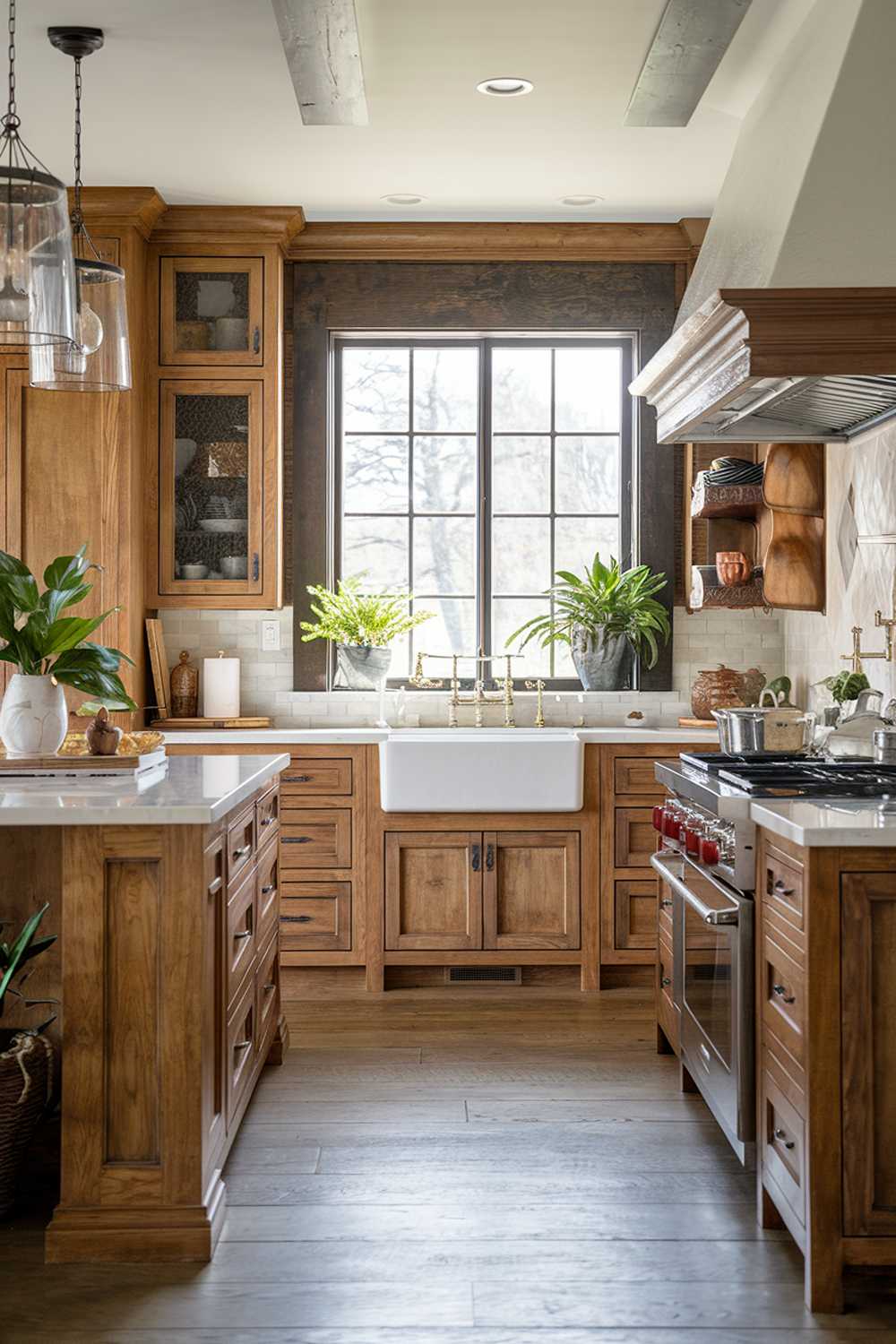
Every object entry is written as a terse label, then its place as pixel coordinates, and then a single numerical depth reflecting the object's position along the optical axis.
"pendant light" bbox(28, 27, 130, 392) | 3.17
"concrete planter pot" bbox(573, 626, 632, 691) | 5.38
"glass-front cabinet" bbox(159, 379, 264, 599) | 5.18
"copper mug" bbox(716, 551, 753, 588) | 4.90
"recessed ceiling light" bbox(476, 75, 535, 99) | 3.93
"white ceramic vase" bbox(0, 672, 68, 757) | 3.18
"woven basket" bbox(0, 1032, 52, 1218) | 2.71
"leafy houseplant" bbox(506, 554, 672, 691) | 5.31
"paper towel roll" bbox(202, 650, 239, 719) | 5.29
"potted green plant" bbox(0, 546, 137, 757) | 3.13
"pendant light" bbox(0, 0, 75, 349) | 2.50
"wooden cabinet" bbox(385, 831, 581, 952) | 4.83
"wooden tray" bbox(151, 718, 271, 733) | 5.12
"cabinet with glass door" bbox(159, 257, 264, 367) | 5.16
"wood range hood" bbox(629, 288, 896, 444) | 2.94
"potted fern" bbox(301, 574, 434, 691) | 5.30
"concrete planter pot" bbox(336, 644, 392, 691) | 5.33
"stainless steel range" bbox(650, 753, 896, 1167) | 2.84
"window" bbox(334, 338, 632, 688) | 5.57
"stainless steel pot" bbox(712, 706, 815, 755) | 3.67
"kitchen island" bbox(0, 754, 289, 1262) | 2.60
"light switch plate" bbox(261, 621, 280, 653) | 5.48
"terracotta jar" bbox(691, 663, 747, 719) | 5.17
